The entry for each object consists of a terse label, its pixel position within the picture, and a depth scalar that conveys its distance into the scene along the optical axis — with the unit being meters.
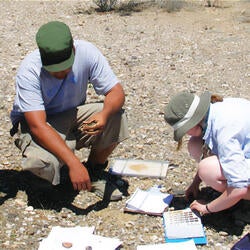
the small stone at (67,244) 3.19
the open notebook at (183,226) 3.32
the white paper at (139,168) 4.11
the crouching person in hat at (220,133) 3.00
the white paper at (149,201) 3.62
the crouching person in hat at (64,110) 3.35
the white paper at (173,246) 3.20
